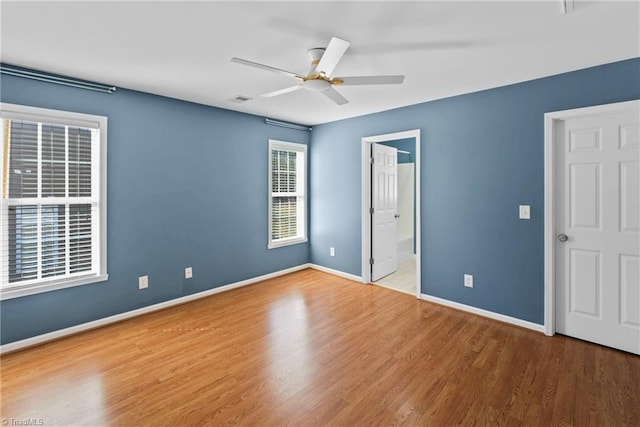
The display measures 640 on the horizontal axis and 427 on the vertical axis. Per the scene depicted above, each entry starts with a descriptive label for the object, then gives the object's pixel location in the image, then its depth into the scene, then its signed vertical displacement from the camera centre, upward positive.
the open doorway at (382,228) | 4.36 -0.20
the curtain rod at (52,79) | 2.70 +1.24
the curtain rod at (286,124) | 4.75 +1.41
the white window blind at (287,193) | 4.94 +0.35
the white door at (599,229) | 2.65 -0.12
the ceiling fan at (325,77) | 2.16 +1.04
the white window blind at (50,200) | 2.75 +0.14
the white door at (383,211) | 4.73 +0.06
